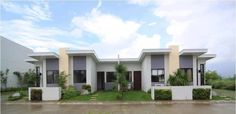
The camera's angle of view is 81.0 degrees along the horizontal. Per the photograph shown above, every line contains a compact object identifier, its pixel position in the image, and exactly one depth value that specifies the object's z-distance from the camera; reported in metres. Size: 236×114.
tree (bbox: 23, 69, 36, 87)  14.51
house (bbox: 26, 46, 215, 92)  11.22
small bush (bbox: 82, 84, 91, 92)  11.42
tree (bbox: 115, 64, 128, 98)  9.63
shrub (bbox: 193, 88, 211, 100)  9.16
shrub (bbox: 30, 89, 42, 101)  9.48
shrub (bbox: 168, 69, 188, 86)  10.02
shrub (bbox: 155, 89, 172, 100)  9.09
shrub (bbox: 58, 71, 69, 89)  11.09
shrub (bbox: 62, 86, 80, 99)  9.95
